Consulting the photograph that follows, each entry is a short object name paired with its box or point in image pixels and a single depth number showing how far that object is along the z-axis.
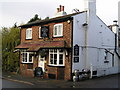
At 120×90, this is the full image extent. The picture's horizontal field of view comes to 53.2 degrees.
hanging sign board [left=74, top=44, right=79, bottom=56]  11.40
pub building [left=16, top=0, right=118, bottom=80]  11.36
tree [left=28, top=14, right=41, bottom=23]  22.20
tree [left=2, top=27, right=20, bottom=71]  15.80
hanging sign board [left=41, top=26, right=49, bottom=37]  12.71
